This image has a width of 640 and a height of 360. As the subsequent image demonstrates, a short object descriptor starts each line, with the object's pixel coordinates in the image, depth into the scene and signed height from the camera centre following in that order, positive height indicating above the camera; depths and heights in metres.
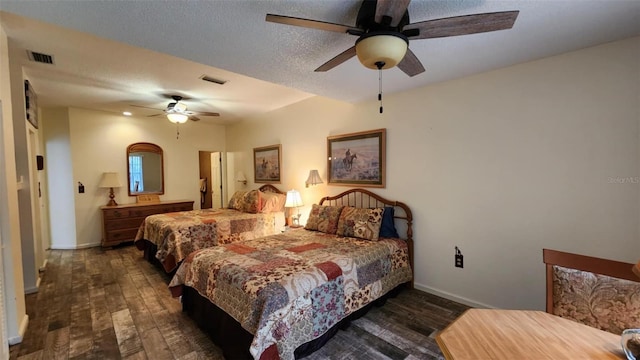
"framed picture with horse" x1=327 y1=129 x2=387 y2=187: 3.40 +0.15
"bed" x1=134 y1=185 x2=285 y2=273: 3.46 -0.81
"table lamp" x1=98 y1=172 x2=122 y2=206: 4.96 -0.17
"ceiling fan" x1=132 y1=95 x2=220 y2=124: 3.93 +0.92
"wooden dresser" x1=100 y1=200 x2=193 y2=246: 4.81 -0.87
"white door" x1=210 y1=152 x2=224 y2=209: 6.85 -0.20
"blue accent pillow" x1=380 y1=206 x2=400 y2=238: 3.17 -0.68
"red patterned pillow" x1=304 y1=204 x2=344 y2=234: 3.37 -0.64
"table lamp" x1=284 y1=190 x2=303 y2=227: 4.19 -0.46
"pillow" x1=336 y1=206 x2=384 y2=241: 3.02 -0.63
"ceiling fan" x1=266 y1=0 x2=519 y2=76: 1.36 +0.77
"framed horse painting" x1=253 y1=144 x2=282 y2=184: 5.00 +0.15
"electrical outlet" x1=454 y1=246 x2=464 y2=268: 2.82 -0.98
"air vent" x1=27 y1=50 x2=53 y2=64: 2.57 +1.18
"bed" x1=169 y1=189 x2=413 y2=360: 1.79 -0.91
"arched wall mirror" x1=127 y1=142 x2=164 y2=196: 5.40 +0.08
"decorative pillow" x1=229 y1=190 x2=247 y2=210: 4.96 -0.55
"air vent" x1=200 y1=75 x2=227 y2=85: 3.21 +1.16
